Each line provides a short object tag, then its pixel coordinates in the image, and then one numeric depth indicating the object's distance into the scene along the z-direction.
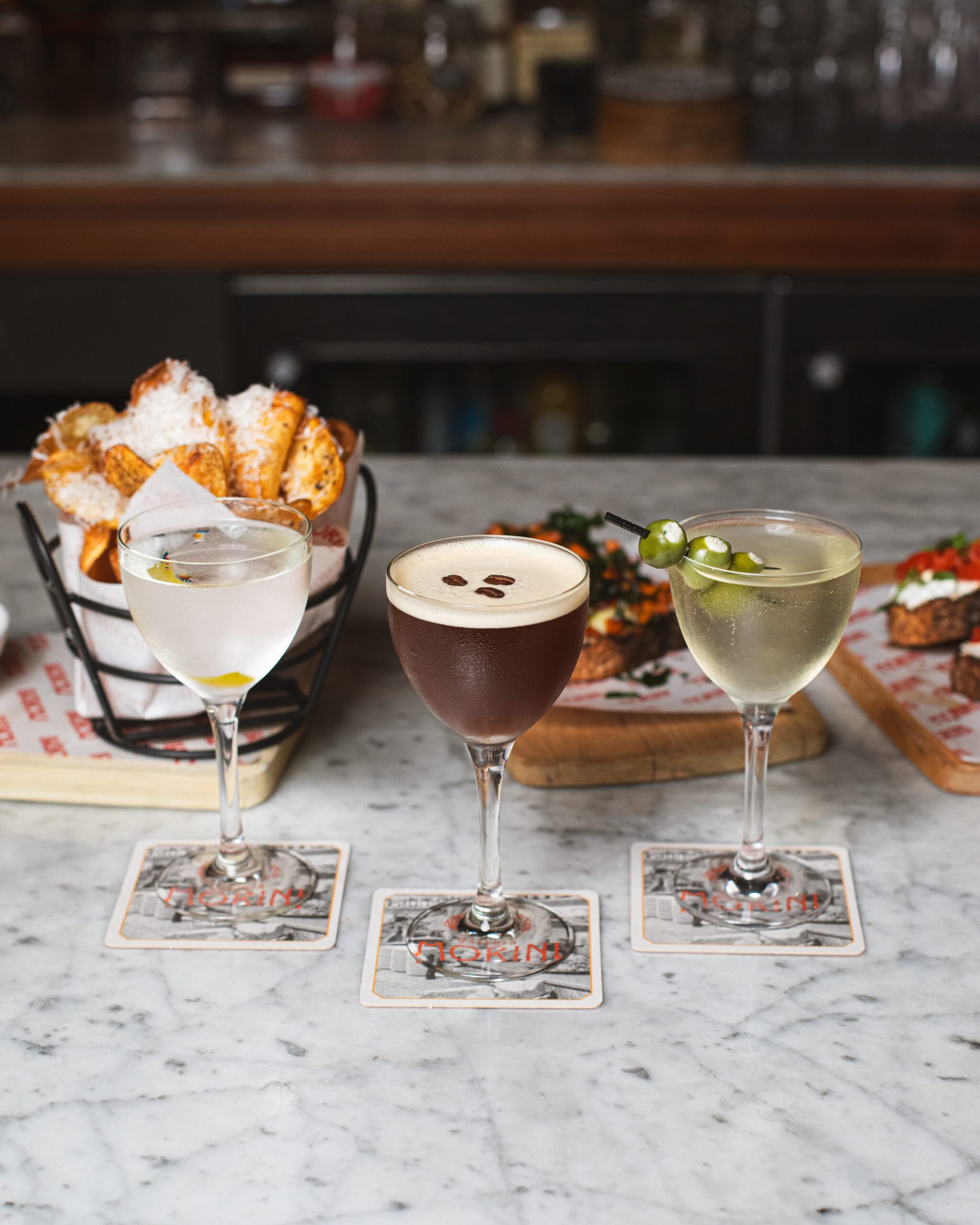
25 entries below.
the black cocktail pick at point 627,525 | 0.80
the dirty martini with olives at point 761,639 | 0.80
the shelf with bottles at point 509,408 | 2.97
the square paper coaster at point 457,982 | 0.78
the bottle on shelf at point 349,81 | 3.30
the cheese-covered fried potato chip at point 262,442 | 1.00
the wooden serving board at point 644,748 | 1.03
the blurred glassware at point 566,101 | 3.03
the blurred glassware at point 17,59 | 3.40
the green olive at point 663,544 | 0.79
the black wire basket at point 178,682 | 1.01
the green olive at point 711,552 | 0.80
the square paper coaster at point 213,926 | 0.84
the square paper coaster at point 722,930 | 0.83
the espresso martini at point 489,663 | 0.76
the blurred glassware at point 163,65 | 3.31
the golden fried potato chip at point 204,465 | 0.96
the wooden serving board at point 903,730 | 1.00
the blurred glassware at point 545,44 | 3.37
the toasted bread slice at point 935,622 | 1.14
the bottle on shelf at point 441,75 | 3.24
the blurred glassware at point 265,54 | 3.39
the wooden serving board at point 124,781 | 0.99
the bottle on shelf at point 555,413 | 2.99
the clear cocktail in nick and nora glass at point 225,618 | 0.81
